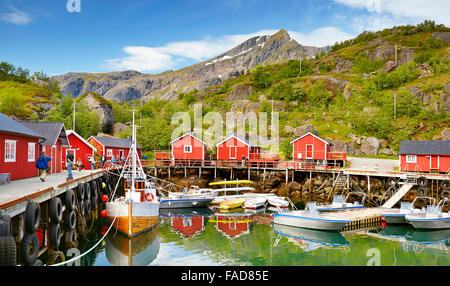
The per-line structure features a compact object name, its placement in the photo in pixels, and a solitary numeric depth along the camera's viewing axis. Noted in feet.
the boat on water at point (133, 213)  60.03
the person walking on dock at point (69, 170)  68.51
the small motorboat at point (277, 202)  96.43
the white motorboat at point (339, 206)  82.88
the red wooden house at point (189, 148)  154.40
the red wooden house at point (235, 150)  151.74
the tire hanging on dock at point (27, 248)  38.68
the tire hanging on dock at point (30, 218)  40.46
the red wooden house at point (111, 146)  144.15
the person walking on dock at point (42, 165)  63.39
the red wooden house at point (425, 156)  107.45
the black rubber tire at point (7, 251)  29.32
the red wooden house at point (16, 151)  60.34
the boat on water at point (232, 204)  93.50
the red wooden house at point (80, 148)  122.11
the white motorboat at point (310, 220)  67.92
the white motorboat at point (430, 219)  69.36
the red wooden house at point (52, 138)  87.65
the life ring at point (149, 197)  70.56
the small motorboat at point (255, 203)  95.30
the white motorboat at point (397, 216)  74.02
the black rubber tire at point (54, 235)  52.31
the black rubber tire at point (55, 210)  52.43
